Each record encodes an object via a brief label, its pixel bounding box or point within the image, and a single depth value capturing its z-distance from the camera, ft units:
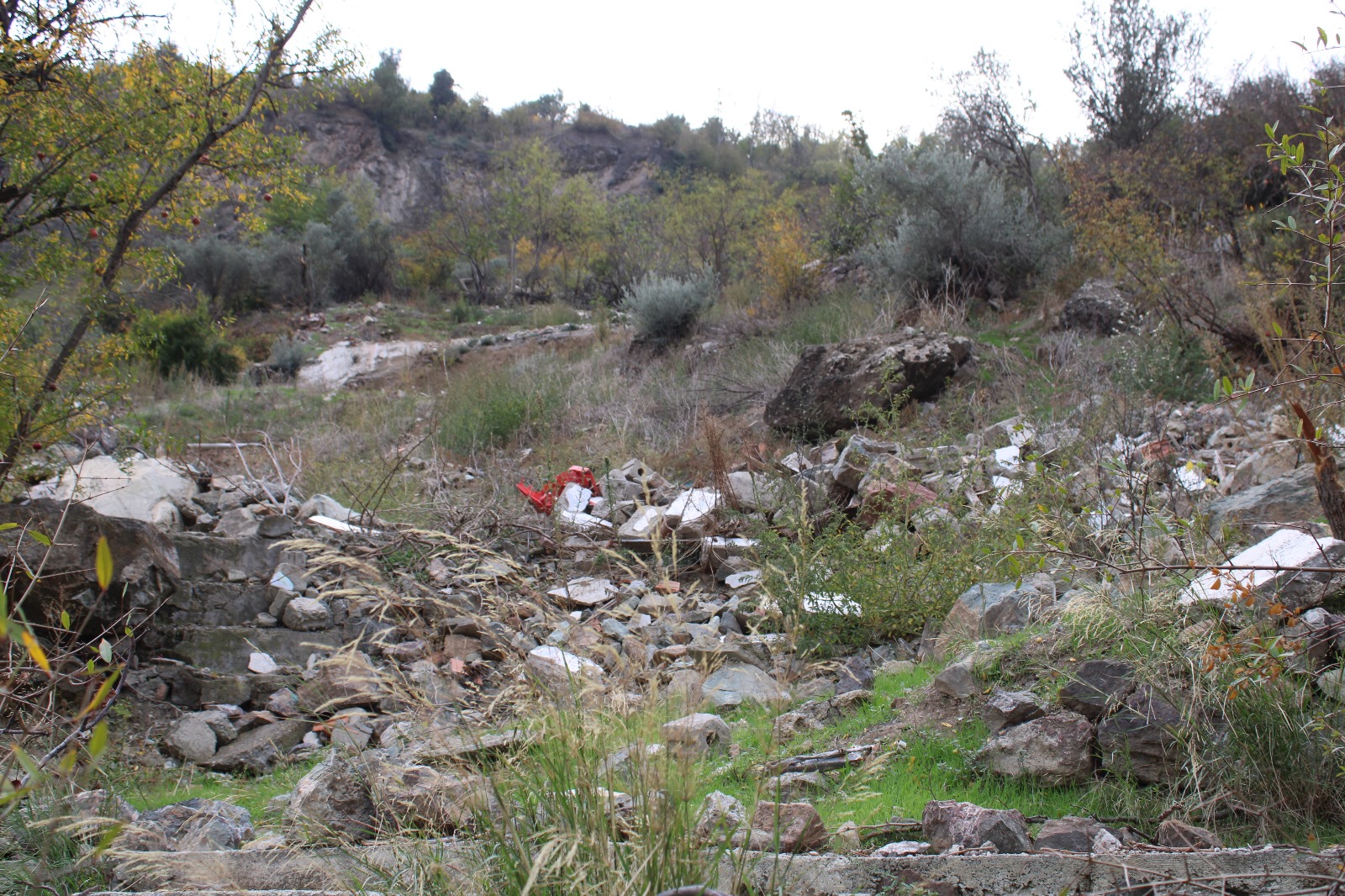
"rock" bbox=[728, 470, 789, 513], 19.29
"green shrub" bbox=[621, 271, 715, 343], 43.78
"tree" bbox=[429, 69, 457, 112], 157.99
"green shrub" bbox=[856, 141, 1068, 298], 38.11
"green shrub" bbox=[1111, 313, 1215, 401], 23.89
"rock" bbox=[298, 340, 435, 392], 52.80
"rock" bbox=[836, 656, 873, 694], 11.91
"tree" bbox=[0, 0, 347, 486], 15.49
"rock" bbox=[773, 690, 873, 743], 10.40
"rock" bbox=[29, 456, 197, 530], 17.51
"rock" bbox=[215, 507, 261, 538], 18.28
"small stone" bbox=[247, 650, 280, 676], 14.16
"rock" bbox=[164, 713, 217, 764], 11.60
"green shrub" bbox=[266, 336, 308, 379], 57.06
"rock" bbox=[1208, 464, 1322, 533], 12.46
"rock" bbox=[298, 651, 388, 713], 12.13
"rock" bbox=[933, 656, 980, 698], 9.51
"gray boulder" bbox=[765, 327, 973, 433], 26.78
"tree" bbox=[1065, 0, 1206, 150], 51.75
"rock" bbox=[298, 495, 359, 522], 20.63
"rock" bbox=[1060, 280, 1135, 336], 30.71
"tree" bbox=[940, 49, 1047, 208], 52.01
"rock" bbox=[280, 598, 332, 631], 15.74
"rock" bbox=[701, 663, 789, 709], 11.71
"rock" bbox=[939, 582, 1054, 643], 11.41
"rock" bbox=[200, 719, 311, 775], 11.52
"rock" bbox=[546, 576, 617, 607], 16.76
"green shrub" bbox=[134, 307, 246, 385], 53.42
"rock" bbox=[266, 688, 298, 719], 12.97
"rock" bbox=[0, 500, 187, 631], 12.25
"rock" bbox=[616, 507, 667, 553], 19.17
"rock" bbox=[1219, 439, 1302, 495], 14.98
